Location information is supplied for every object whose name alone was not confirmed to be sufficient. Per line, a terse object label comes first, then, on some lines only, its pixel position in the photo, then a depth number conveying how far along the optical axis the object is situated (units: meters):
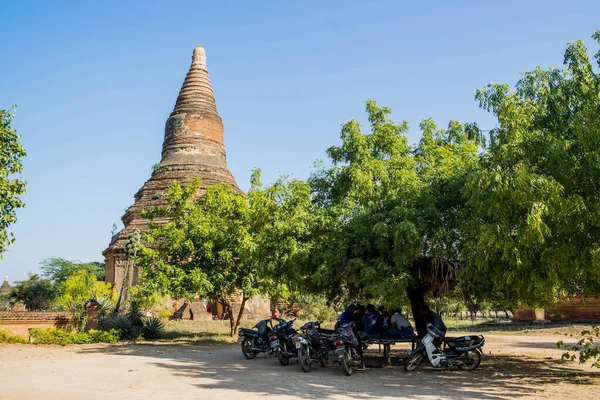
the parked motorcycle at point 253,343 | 12.49
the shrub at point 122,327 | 18.30
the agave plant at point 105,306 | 20.72
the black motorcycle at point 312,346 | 10.07
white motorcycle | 9.87
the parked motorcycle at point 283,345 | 11.20
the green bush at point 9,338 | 16.42
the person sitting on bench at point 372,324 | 11.11
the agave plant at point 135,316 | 18.92
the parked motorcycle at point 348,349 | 9.47
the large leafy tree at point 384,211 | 10.06
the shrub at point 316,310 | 28.83
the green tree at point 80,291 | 26.08
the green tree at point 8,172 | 10.94
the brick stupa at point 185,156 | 29.53
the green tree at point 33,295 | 38.47
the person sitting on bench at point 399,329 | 10.88
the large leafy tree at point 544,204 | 7.34
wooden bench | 10.57
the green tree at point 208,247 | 17.42
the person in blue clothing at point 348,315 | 11.76
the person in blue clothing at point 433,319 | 10.70
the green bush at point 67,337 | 16.47
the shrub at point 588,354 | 7.70
